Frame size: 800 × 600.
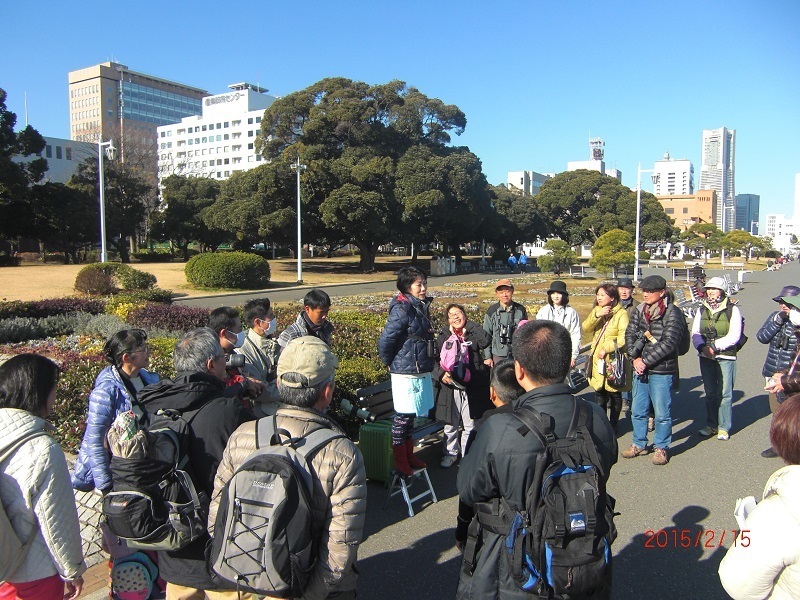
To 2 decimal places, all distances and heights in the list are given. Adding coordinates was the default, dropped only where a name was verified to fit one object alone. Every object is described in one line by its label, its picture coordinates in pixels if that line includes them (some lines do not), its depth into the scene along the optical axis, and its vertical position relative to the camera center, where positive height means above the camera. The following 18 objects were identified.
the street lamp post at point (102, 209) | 26.97 +2.44
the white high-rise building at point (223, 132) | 110.12 +25.35
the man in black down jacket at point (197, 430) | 2.66 -0.78
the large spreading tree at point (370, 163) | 36.34 +6.38
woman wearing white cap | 6.45 -0.98
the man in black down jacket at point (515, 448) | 2.21 -0.74
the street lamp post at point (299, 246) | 32.56 +0.85
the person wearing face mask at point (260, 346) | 4.68 -0.71
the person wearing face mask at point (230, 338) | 4.03 -0.58
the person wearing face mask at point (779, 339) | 5.91 -0.81
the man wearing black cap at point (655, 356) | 5.72 -0.95
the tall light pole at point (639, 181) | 32.81 +4.63
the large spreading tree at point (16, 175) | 32.24 +5.10
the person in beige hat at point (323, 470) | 2.16 -0.80
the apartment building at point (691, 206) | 128.75 +12.49
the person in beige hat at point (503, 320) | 6.23 -0.65
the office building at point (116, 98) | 124.31 +36.63
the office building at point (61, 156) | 81.75 +15.02
